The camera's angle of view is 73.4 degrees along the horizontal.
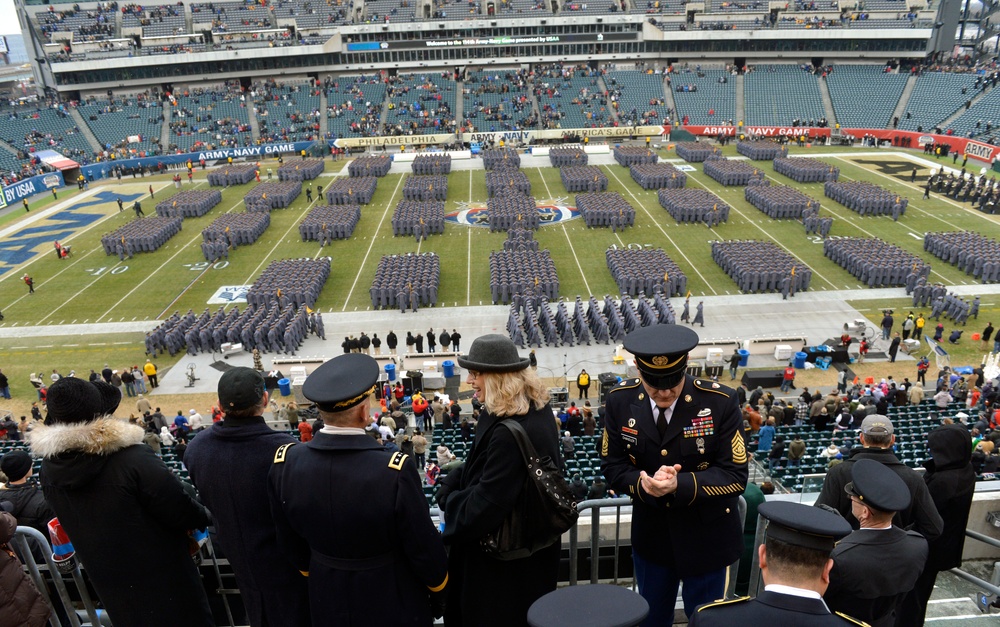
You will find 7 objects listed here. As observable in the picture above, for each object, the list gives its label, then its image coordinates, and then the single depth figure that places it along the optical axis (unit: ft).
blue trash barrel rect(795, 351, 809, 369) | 67.36
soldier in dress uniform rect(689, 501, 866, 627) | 9.75
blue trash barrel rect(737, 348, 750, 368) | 67.51
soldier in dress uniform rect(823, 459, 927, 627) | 13.53
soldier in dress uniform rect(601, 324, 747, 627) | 14.84
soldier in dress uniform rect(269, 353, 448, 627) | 12.07
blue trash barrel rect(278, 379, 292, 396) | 65.68
